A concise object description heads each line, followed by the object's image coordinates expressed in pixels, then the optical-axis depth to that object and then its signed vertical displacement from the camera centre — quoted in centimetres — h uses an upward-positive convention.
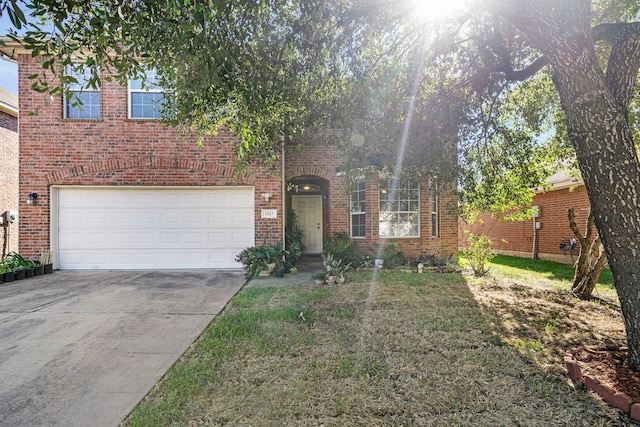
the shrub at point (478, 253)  788 -85
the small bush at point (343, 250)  870 -84
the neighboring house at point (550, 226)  1073 -30
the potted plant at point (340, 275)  698 -120
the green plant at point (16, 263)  729 -94
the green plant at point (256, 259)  764 -90
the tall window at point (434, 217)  971 +5
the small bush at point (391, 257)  879 -103
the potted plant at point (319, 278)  696 -126
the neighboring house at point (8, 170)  988 +163
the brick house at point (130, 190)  809 +79
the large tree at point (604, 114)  268 +88
